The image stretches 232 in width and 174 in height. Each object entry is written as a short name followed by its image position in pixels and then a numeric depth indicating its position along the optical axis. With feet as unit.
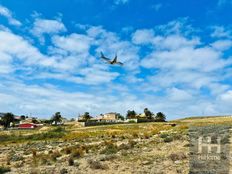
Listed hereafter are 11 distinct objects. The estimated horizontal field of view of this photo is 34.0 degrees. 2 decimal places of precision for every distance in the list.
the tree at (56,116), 646.33
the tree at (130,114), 630.91
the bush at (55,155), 101.73
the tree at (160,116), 553.31
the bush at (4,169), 87.97
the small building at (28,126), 556.51
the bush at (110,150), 103.81
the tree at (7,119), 560.20
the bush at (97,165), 77.38
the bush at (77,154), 102.19
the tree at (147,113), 583.17
